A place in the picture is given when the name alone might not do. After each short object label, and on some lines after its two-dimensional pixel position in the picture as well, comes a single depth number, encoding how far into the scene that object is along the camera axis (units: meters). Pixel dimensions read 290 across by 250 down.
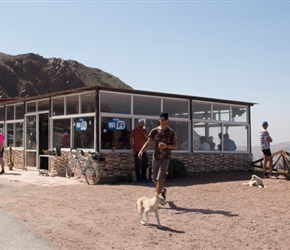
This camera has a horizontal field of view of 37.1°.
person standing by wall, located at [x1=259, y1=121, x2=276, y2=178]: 13.88
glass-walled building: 13.51
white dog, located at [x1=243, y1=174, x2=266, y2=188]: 11.94
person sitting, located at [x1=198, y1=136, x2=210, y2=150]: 16.38
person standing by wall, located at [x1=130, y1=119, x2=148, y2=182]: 12.78
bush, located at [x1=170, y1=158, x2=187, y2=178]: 14.52
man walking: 8.24
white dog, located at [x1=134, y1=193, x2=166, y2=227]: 7.00
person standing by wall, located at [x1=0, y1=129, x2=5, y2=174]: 15.46
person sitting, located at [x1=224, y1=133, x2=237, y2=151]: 17.30
